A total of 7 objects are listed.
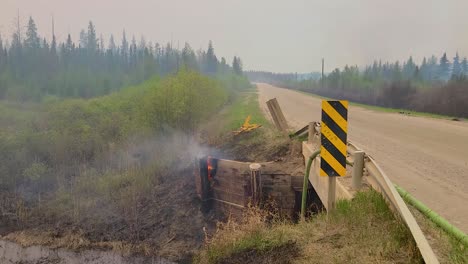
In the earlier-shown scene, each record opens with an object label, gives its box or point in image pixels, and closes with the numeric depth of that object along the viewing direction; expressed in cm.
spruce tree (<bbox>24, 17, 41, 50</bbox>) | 7569
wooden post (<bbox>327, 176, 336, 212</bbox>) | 620
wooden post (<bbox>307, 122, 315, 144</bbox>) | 1033
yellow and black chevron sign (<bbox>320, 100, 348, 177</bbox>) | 566
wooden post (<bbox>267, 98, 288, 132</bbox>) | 1398
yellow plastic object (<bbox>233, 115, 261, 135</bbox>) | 1640
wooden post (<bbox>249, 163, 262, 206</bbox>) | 1096
